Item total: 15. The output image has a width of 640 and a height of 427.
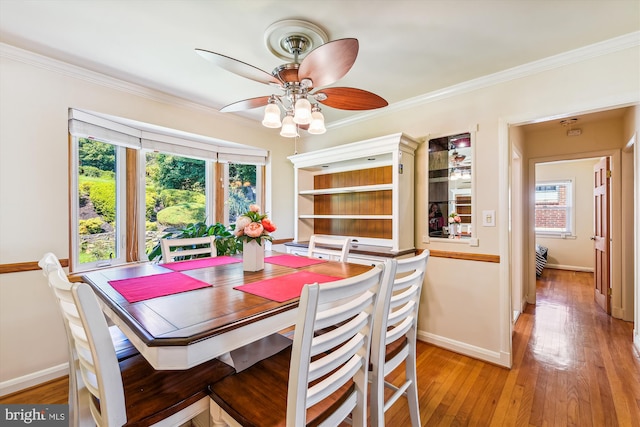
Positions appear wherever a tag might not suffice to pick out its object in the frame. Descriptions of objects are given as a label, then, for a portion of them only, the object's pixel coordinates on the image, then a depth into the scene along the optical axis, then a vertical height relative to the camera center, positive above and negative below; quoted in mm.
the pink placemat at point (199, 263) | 1900 -363
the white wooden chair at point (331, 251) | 2355 -333
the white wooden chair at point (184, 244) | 2186 -256
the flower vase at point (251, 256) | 1789 -276
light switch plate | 2363 -58
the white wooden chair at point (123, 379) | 864 -657
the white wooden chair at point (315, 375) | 840 -589
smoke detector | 3265 +1067
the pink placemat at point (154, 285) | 1298 -373
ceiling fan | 1322 +732
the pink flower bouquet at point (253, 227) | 1747 -87
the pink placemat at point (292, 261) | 1984 -362
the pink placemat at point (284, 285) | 1282 -377
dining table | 883 -383
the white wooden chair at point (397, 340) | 1233 -618
